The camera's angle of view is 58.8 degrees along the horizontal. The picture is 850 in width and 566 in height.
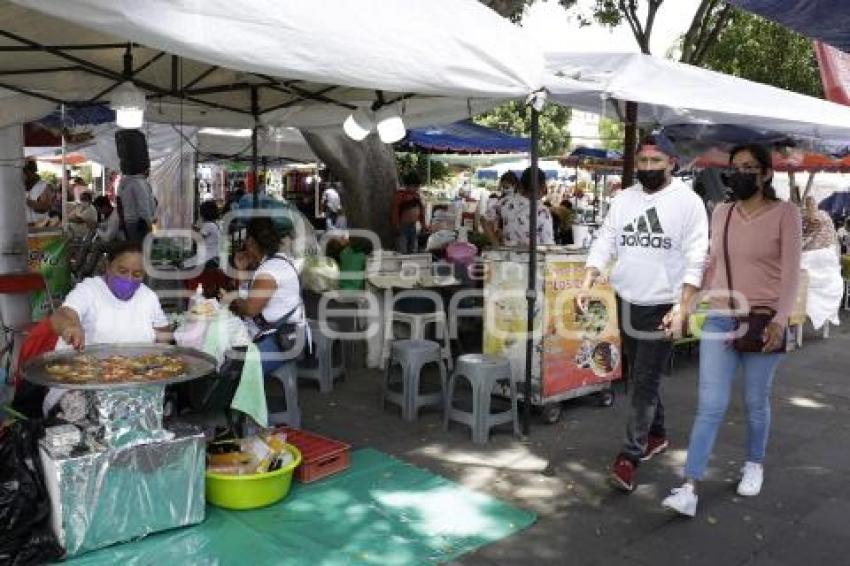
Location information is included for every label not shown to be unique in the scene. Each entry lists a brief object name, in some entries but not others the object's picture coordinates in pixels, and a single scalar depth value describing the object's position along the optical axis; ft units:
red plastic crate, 14.14
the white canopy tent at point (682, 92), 15.97
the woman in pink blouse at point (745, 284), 12.13
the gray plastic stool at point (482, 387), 16.61
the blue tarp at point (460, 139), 43.73
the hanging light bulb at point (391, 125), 20.88
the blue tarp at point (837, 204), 65.48
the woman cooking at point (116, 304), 12.70
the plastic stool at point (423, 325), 21.12
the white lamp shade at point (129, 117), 17.75
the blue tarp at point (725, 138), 19.34
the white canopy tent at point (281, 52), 9.74
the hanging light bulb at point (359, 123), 21.95
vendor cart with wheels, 17.70
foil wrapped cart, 10.87
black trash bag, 10.59
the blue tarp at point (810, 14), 8.39
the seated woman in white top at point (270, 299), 15.53
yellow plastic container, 12.78
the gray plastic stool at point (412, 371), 18.07
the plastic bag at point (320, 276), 23.53
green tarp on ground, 11.43
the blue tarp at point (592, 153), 64.90
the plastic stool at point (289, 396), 16.24
